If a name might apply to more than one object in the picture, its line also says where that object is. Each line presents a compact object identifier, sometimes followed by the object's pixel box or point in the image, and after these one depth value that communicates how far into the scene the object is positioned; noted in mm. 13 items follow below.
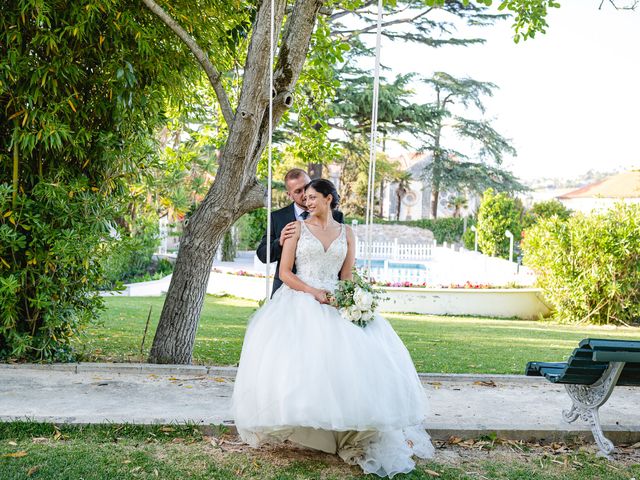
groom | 4895
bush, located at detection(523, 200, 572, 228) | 32656
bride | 3623
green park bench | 4090
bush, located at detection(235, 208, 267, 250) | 29244
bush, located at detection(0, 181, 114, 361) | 5895
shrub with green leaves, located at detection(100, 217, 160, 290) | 6363
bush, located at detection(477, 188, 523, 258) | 30266
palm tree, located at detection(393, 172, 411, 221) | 46344
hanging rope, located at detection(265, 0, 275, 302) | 4368
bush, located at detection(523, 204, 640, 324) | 13758
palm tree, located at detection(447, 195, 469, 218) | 43569
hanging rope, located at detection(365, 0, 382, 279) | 4171
